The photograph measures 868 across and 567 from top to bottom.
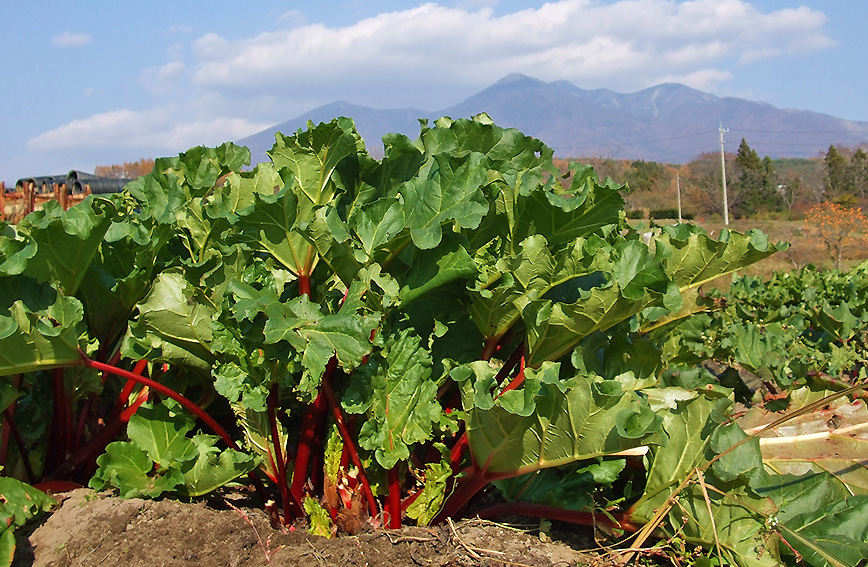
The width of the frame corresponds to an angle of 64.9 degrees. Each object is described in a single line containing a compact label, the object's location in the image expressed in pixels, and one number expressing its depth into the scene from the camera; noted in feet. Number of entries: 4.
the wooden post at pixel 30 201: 22.76
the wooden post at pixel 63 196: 25.51
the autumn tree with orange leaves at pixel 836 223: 90.27
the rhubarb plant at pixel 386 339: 6.00
